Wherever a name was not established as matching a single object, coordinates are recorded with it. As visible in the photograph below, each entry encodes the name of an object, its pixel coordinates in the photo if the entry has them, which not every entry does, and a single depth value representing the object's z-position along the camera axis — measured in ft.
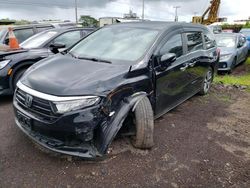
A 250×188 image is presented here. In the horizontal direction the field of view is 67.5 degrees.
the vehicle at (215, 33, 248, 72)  22.53
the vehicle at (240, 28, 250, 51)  41.32
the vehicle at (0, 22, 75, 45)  19.08
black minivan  6.87
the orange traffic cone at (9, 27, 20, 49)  14.46
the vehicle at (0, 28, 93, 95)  12.32
